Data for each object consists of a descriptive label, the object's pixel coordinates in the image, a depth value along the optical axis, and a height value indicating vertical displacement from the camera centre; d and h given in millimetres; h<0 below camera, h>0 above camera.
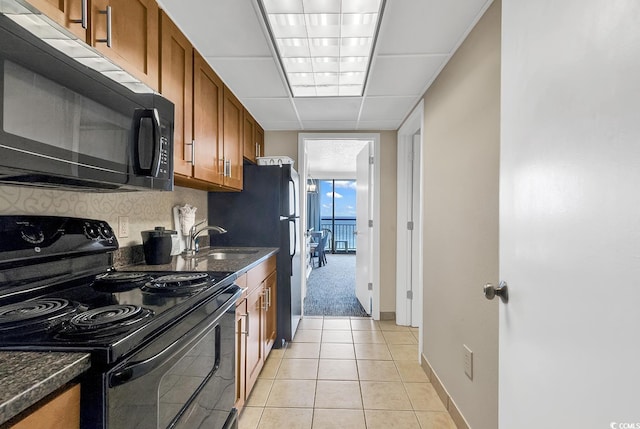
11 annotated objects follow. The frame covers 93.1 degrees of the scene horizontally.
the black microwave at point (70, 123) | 670 +259
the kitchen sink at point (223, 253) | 2125 -288
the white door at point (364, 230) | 3549 -173
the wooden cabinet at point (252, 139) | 2826 +782
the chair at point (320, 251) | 6957 -807
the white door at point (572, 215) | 547 +8
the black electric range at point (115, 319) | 685 -292
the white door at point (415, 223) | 3283 -65
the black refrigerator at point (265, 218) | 2654 -19
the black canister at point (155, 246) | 1683 -174
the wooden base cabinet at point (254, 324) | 1721 -733
